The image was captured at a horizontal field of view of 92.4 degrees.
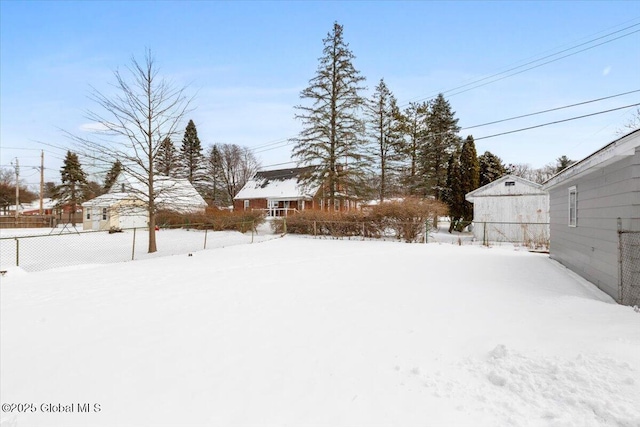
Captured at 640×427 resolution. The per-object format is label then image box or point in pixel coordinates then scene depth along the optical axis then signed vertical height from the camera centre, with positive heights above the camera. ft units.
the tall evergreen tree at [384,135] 89.10 +23.72
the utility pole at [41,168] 116.51 +15.93
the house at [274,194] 105.19 +7.24
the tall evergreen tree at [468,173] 82.48 +12.10
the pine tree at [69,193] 114.83 +6.52
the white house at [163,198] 46.01 +2.27
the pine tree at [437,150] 93.27 +21.00
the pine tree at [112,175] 45.21 +5.81
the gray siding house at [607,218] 16.67 +0.14
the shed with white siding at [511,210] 57.47 +1.68
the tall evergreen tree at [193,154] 135.33 +26.35
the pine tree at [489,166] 91.09 +15.63
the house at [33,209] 174.47 +0.46
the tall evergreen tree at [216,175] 139.03 +17.77
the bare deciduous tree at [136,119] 43.50 +13.59
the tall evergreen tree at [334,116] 73.87 +24.04
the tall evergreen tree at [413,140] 92.28 +23.79
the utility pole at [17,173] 108.94 +14.76
